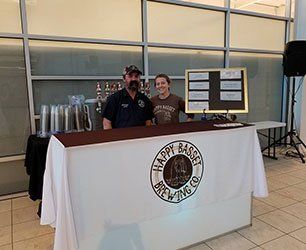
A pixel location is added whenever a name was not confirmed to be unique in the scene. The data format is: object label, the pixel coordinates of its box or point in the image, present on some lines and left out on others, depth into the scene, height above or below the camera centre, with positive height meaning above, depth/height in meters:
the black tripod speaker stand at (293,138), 4.76 -0.94
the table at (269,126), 4.58 -0.65
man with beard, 2.68 -0.16
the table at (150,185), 1.70 -0.70
